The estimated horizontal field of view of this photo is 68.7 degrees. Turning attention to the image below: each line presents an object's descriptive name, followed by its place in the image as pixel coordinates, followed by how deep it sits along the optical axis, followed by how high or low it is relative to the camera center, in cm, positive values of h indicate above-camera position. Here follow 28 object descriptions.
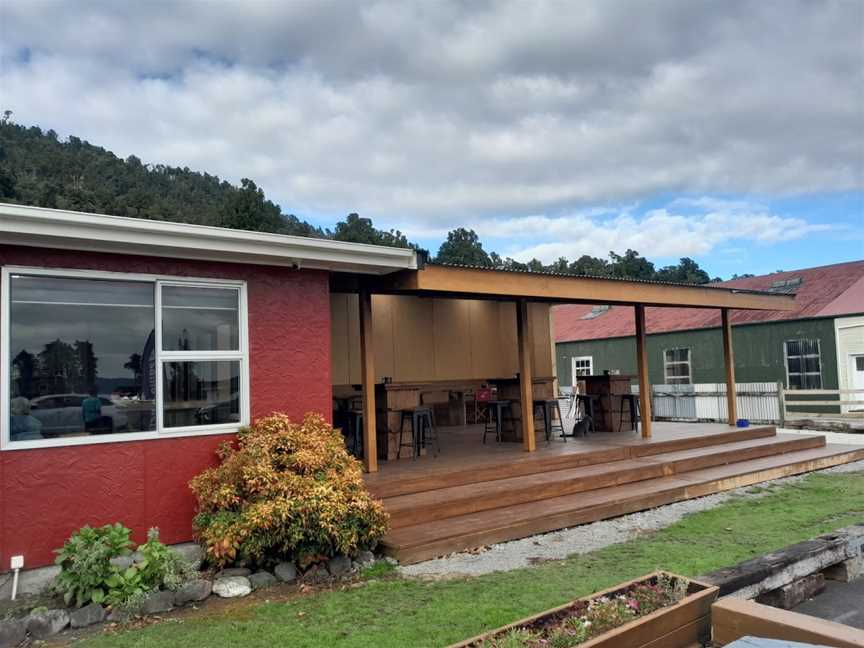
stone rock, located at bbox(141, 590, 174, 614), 421 -148
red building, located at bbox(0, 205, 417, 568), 468 +20
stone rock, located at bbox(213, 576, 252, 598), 454 -150
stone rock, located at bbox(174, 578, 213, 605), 436 -146
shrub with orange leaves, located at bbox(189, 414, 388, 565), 471 -97
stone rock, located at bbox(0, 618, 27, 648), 383 -149
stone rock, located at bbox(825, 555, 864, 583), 458 -155
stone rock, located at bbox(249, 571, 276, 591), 470 -150
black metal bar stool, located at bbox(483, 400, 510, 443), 915 -61
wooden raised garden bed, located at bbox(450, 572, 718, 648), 294 -126
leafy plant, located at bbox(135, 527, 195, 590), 438 -128
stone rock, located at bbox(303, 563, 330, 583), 481 -151
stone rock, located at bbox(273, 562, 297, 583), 478 -147
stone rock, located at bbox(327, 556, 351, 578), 489 -147
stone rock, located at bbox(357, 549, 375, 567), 505 -147
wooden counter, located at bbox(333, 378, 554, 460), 789 -41
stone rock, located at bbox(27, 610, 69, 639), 392 -148
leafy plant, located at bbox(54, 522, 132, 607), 421 -120
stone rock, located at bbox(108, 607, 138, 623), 412 -151
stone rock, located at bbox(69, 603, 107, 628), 405 -149
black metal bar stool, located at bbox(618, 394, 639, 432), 1084 -71
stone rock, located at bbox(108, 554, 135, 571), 446 -126
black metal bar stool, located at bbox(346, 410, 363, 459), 811 -73
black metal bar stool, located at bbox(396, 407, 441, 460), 798 -65
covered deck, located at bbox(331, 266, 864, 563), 618 -106
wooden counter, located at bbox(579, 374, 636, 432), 1082 -68
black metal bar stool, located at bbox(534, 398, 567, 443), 948 -64
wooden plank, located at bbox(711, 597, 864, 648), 280 -124
